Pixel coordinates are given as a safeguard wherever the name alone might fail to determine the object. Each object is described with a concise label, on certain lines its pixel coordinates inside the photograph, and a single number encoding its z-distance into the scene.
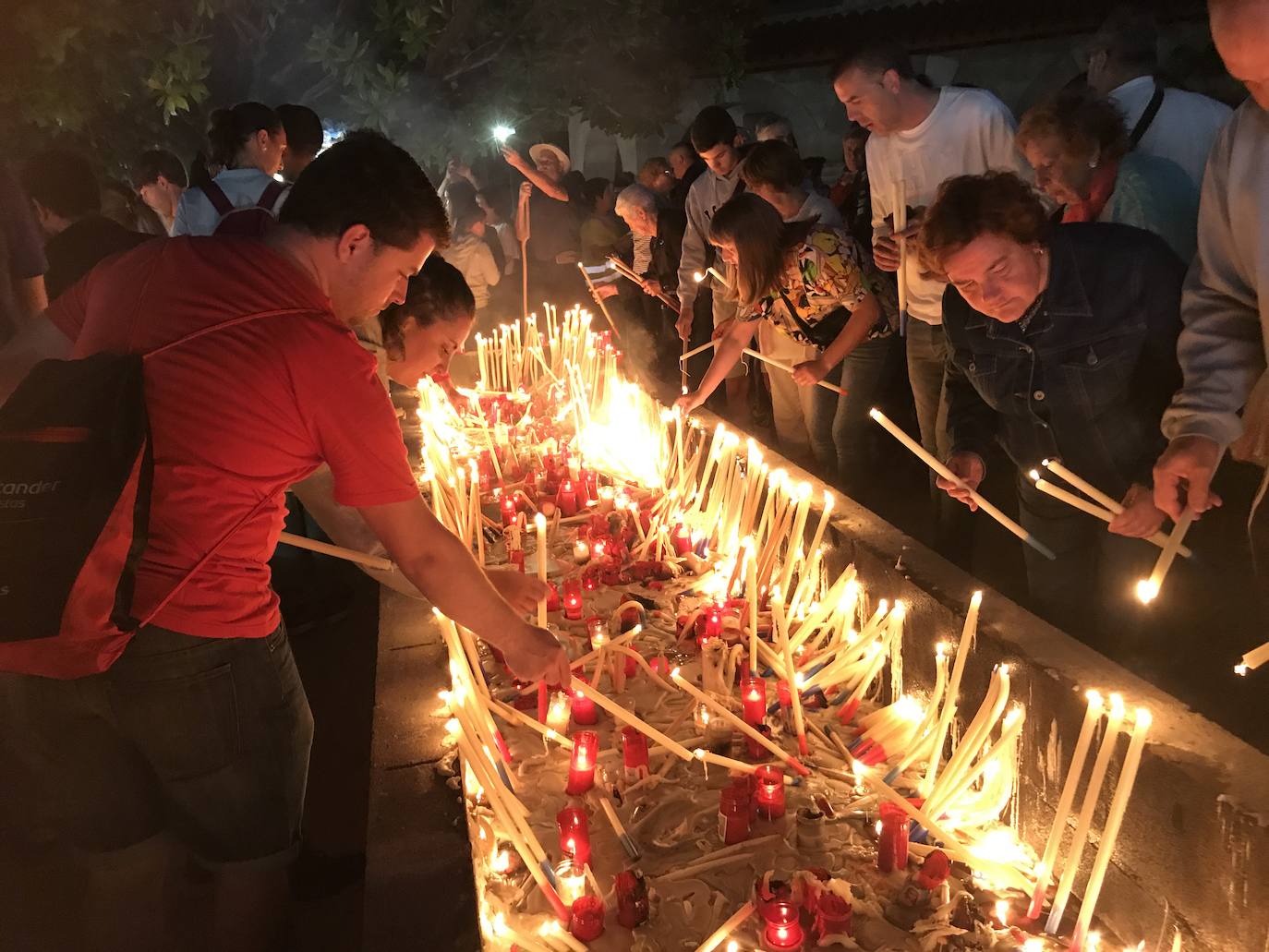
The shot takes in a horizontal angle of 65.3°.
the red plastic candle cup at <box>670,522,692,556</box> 4.05
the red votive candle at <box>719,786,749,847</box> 2.40
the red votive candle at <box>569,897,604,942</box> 2.11
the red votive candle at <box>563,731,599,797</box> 2.62
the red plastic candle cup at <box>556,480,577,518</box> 4.70
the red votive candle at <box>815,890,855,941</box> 2.10
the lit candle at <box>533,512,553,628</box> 2.67
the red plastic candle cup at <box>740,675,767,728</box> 2.78
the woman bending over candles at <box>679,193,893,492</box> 4.18
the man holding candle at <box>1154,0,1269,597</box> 2.06
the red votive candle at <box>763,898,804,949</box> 2.05
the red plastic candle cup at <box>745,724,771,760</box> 2.73
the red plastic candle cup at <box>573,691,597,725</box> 2.96
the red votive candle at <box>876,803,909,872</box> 2.27
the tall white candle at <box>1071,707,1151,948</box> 1.80
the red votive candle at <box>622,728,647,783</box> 2.65
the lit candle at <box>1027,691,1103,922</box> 1.91
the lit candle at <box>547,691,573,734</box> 2.90
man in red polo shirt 1.76
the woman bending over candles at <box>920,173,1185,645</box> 2.61
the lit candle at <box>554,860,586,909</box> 2.18
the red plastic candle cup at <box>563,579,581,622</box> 3.59
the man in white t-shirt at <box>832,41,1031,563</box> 3.80
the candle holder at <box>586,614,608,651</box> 3.13
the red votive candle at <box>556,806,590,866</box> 2.35
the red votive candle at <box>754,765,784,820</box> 2.48
